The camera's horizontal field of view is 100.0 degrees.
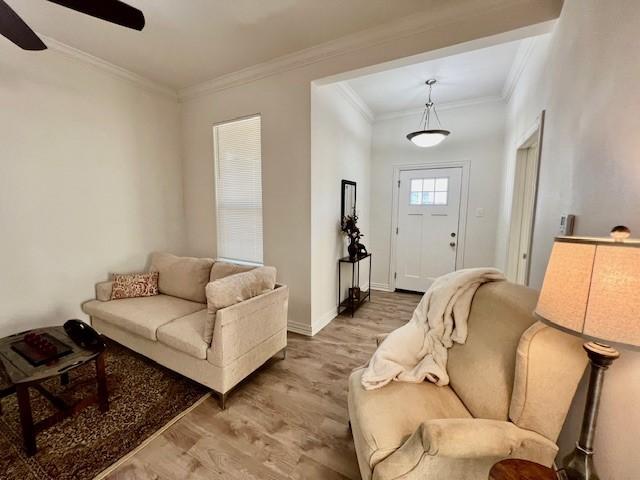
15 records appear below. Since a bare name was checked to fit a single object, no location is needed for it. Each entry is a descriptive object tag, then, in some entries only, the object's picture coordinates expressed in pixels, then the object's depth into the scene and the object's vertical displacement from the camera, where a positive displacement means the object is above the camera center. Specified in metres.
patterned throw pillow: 2.73 -0.77
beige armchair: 0.95 -0.78
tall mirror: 3.52 +0.20
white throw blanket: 1.40 -0.72
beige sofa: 1.87 -0.90
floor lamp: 0.64 -0.22
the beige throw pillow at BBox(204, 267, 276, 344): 1.87 -0.58
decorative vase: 3.54 -0.48
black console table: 3.54 -1.08
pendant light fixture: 3.00 +0.89
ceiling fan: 1.38 +1.06
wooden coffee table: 1.46 -0.92
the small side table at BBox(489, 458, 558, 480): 0.81 -0.79
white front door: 3.95 -0.17
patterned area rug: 1.44 -1.35
